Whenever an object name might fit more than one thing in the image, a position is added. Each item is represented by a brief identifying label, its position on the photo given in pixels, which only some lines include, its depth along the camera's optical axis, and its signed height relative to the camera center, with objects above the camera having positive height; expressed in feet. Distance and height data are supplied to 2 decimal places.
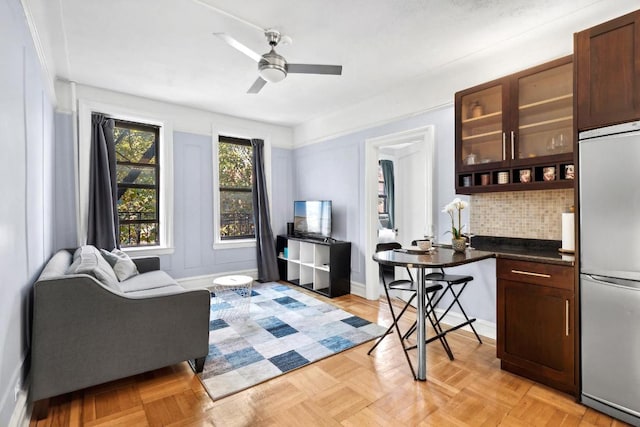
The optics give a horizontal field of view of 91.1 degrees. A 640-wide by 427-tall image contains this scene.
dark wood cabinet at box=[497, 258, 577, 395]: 6.86 -2.67
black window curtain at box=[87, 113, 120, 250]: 12.67 +0.90
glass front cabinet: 7.87 +2.10
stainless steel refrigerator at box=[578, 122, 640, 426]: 5.90 -1.23
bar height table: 6.88 -1.21
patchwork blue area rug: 7.93 -4.08
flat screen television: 15.72 -0.44
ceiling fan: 8.07 +3.79
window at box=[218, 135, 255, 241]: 17.11 +1.24
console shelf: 14.58 -2.73
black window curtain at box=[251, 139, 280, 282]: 17.30 -0.70
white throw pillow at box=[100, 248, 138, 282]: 10.97 -1.87
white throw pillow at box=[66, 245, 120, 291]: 7.16 -1.32
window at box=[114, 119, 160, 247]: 14.25 +1.37
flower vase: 9.14 -1.05
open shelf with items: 7.84 +0.81
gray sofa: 6.21 -2.63
